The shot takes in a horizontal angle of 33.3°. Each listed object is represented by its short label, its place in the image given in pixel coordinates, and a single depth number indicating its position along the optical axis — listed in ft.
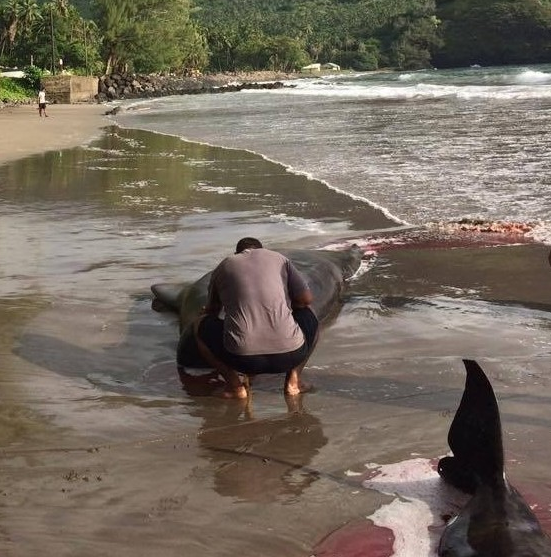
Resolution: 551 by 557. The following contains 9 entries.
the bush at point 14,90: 200.34
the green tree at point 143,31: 300.81
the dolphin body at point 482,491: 10.62
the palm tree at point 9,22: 286.05
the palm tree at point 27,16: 284.61
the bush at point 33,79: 226.38
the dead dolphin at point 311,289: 19.21
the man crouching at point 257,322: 16.79
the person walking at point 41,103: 135.74
